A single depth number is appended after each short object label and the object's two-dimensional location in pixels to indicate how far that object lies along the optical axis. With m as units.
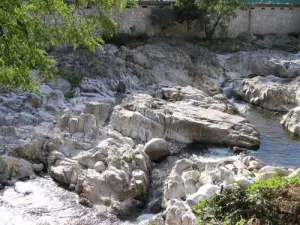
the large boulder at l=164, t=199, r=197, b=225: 11.46
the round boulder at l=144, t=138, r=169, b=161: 18.92
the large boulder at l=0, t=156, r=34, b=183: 16.67
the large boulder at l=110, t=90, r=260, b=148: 20.70
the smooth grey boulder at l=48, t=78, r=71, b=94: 23.48
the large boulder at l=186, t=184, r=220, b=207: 13.09
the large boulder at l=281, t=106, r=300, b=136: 23.02
